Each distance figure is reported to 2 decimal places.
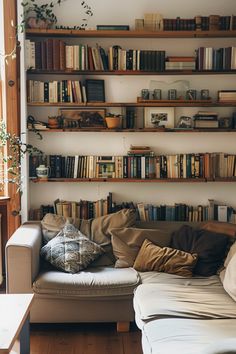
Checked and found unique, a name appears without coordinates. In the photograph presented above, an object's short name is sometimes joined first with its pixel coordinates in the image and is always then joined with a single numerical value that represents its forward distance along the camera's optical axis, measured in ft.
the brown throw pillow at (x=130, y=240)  11.87
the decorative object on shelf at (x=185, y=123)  13.58
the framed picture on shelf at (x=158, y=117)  13.58
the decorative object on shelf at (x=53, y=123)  13.34
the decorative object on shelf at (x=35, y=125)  13.30
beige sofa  10.50
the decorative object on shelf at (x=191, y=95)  13.39
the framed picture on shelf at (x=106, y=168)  13.55
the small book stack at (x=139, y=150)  13.55
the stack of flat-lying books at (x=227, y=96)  13.43
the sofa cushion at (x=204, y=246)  11.35
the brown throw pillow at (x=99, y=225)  12.36
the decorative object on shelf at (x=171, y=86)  13.53
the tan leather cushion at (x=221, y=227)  12.00
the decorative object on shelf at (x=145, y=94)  13.42
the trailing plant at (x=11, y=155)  12.79
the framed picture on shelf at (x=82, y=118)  13.43
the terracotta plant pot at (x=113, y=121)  13.26
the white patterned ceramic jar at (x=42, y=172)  13.25
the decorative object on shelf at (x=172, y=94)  13.42
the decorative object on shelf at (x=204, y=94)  13.46
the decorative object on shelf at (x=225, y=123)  13.57
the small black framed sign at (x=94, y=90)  13.35
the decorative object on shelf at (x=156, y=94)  13.46
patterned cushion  11.28
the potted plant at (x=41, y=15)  13.00
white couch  7.39
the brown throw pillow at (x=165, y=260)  11.18
